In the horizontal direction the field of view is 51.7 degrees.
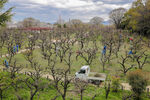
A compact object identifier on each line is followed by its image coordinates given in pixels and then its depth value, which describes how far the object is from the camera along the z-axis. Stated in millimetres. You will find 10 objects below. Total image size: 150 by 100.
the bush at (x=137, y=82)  14312
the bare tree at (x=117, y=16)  64875
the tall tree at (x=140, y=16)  42516
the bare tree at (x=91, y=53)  24358
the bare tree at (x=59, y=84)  12844
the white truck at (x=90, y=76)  17797
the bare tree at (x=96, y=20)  100838
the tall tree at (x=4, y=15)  14961
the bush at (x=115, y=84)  16078
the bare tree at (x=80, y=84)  12992
